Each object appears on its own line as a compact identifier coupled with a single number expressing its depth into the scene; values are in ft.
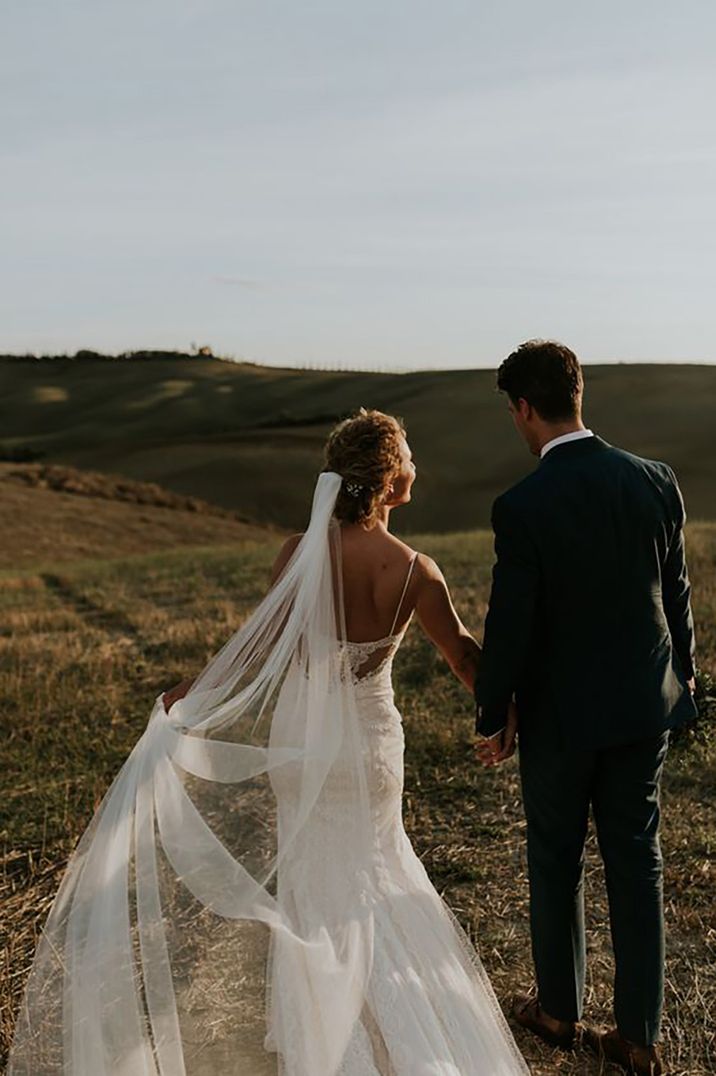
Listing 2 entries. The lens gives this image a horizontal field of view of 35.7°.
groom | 13.57
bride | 13.91
